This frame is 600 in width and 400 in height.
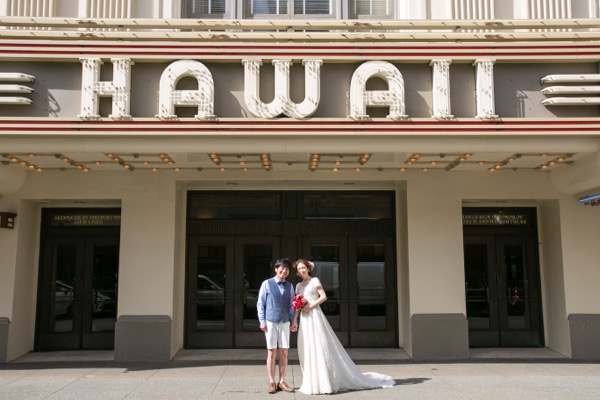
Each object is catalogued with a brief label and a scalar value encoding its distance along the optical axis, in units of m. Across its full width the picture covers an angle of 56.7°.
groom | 7.73
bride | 7.59
